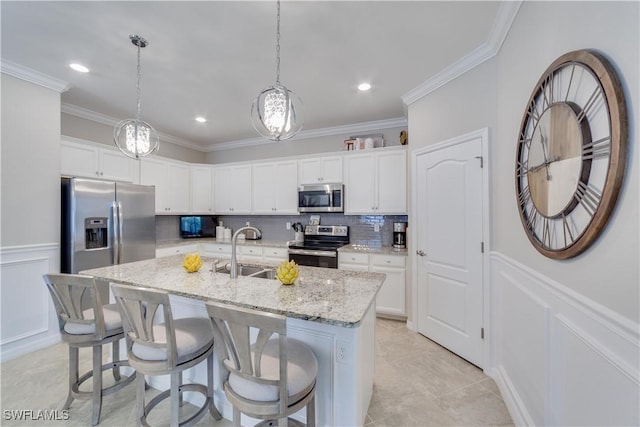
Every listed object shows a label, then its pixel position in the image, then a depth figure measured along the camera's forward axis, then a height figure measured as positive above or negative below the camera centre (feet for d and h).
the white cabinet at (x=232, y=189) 15.57 +1.48
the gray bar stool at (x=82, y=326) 5.27 -2.37
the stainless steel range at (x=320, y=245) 12.09 -1.59
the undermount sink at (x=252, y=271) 7.31 -1.62
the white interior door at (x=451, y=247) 7.89 -1.13
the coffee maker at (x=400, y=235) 12.13 -1.03
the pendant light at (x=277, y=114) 5.49 +2.10
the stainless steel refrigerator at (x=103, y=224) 9.51 -0.37
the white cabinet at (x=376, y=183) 11.88 +1.41
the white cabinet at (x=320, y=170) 13.19 +2.21
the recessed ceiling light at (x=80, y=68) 8.27 +4.68
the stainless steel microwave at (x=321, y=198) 12.93 +0.79
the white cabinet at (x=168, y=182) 13.34 +1.71
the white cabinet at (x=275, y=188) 14.32 +1.42
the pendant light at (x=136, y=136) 7.07 +2.14
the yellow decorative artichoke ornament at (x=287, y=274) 5.54 -1.27
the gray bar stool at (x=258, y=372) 3.49 -2.35
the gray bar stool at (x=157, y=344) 4.45 -2.40
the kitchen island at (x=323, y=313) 4.43 -1.57
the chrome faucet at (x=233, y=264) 6.12 -1.17
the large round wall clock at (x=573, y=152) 2.89 +0.80
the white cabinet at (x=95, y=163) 10.15 +2.19
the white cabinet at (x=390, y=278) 10.98 -2.75
